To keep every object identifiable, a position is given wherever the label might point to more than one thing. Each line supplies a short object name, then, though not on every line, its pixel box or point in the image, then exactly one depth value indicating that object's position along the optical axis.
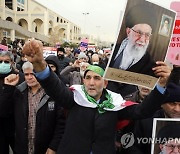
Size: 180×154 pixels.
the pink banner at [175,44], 1.27
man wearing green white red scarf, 1.22
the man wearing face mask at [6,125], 1.70
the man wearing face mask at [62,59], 4.12
